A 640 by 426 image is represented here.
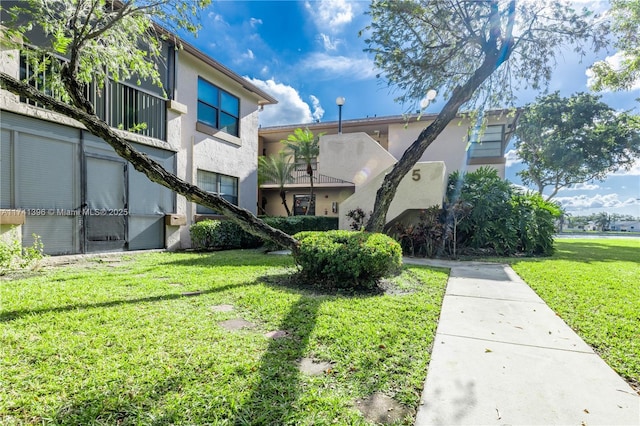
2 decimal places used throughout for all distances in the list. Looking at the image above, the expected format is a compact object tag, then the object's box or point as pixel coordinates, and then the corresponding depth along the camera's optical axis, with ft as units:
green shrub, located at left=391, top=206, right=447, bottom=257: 30.68
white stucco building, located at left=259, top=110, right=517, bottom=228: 32.07
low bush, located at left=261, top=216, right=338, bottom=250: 37.01
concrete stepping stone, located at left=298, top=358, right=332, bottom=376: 8.11
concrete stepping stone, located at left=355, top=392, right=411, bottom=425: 6.42
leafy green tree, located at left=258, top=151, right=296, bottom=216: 59.16
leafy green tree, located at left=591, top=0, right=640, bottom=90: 29.45
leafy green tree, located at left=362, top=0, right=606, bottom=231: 23.77
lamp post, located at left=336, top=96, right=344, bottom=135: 51.73
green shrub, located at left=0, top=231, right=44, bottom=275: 17.95
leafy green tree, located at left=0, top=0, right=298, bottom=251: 14.52
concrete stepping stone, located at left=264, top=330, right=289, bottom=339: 10.20
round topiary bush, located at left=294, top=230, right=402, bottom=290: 15.97
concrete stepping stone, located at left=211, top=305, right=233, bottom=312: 12.89
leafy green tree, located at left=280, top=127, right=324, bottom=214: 56.70
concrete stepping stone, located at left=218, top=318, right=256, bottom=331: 10.97
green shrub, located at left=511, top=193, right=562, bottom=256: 32.71
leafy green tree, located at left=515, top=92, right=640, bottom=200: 68.08
